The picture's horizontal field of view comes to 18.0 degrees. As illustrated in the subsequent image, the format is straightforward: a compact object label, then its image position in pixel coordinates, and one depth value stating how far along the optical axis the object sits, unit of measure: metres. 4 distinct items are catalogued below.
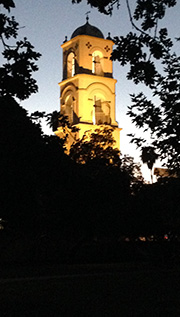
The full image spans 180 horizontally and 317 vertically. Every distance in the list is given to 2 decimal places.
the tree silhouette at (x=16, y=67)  11.35
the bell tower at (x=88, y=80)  74.69
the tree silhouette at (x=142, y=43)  10.15
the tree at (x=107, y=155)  32.81
